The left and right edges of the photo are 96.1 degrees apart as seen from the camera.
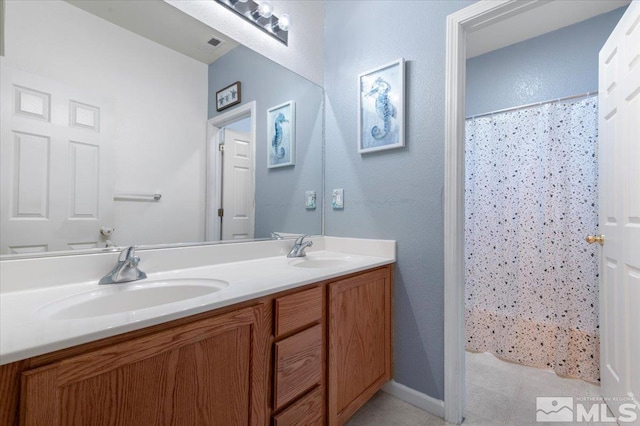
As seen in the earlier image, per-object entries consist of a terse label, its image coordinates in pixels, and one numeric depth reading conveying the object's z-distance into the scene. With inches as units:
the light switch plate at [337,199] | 71.3
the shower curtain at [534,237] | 72.6
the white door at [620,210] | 47.1
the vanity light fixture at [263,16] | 56.1
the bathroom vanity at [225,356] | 20.8
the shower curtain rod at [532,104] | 73.9
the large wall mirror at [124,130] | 34.1
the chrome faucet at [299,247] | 63.6
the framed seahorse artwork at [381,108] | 61.4
